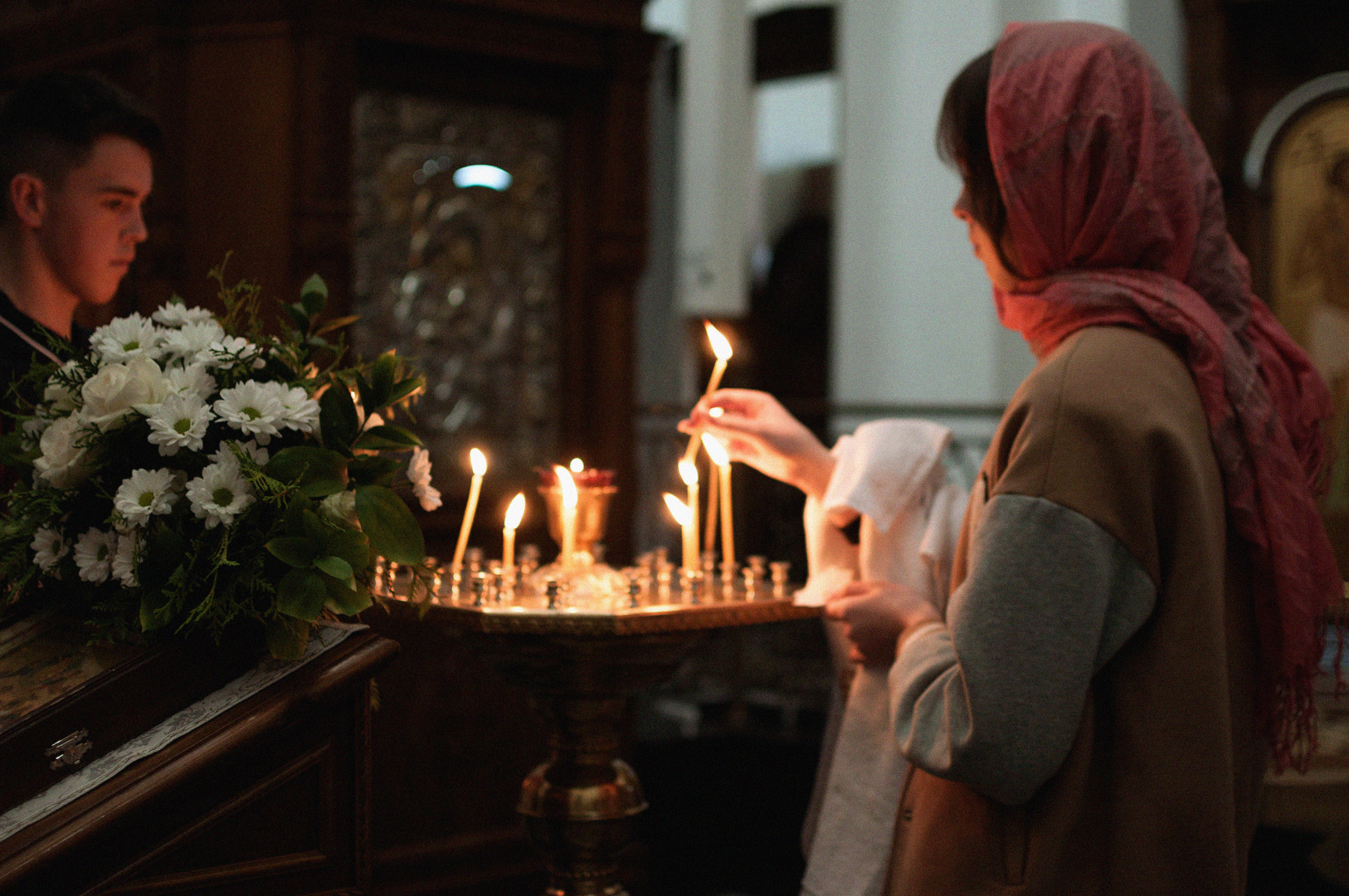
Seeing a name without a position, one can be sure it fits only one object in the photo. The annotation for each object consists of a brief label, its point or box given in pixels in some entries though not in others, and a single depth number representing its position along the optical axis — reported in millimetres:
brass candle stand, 1910
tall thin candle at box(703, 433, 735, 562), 2031
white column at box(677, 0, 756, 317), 7133
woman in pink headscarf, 1349
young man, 2035
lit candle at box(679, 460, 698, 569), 2002
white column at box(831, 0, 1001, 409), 6344
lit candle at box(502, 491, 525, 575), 1991
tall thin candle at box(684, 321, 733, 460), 1912
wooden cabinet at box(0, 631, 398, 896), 1139
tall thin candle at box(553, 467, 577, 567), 2035
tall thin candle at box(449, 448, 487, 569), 1968
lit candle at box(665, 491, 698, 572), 2012
